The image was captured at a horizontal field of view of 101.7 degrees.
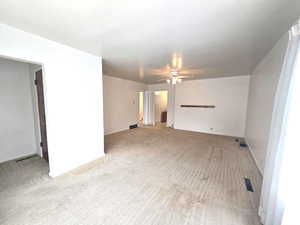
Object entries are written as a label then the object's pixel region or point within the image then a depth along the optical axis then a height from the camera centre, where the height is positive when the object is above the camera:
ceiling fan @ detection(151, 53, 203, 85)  3.05 +0.91
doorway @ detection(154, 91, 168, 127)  7.56 -0.52
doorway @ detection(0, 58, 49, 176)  2.49 -0.42
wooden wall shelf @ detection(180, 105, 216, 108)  4.97 -0.23
